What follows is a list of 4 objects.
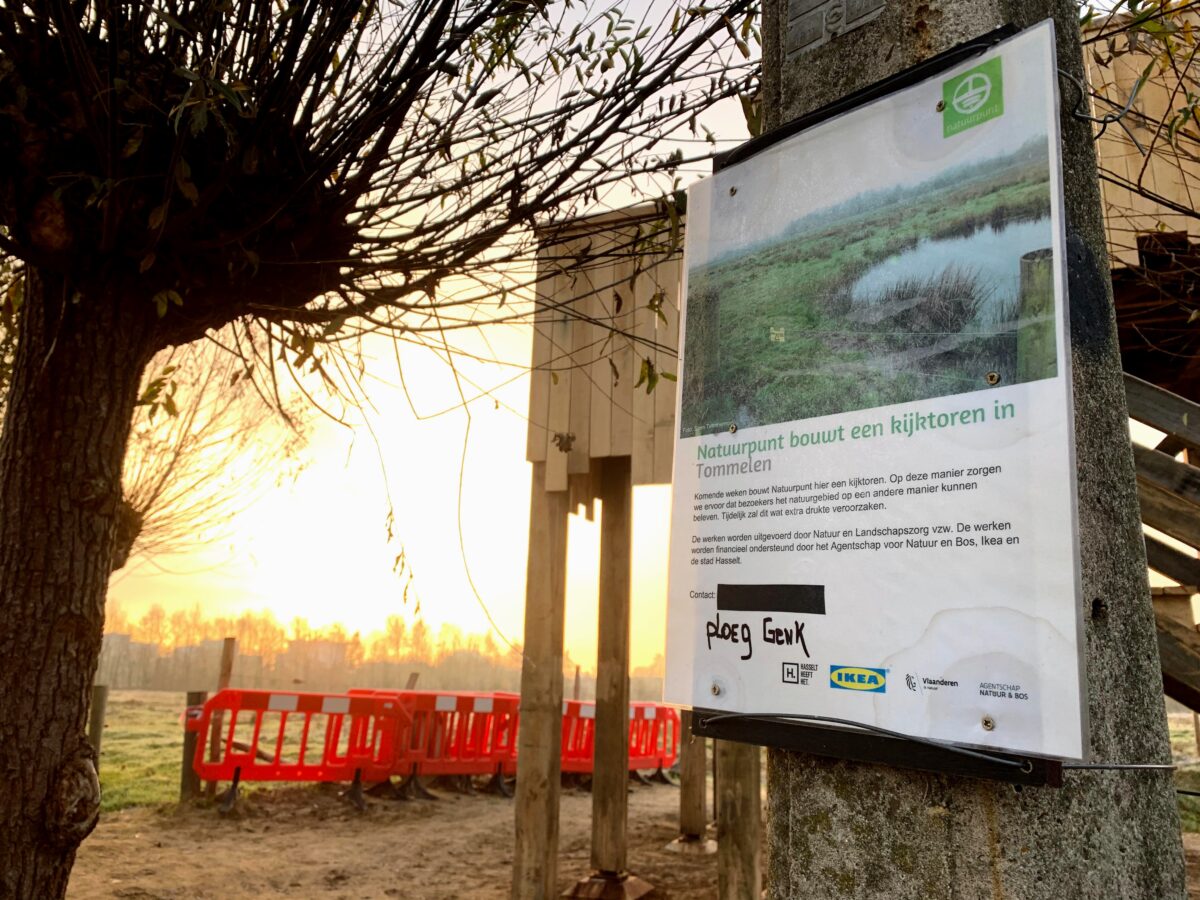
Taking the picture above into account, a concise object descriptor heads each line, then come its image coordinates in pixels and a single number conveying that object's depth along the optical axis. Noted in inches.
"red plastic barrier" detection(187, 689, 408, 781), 408.5
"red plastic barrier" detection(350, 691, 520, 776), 466.3
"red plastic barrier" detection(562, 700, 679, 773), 531.8
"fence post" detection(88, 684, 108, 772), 446.0
